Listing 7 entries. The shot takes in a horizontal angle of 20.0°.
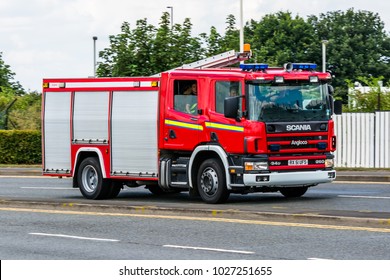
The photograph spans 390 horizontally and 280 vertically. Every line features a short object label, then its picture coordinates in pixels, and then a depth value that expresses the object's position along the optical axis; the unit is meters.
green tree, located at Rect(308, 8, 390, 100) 85.12
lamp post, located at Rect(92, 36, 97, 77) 69.51
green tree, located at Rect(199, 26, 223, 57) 42.19
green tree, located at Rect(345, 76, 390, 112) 36.16
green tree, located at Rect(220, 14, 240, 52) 42.29
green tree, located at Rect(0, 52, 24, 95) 82.50
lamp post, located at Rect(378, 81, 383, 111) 33.71
